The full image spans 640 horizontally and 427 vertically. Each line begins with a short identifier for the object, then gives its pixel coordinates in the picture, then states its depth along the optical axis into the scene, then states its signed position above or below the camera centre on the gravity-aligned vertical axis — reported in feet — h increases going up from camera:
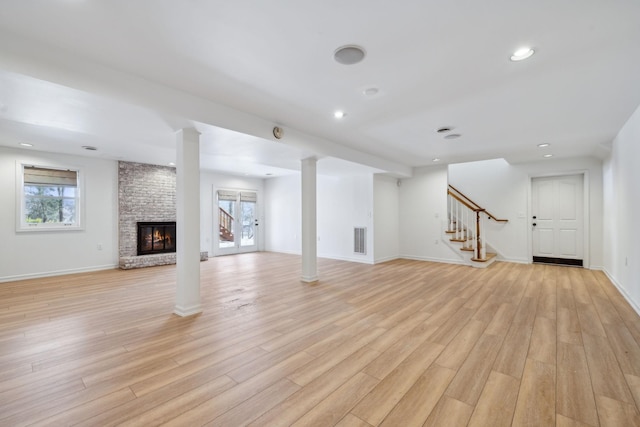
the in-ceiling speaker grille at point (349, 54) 7.33 +4.30
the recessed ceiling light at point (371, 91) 9.62 +4.28
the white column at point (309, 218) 16.71 -0.22
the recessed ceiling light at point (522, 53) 7.37 +4.28
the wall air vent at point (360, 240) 23.66 -2.22
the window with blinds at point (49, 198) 17.88 +1.17
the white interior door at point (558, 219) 21.02 -0.50
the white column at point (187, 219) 11.20 -0.16
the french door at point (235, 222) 28.07 -0.74
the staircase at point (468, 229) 21.82 -1.37
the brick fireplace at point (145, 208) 21.33 +0.57
